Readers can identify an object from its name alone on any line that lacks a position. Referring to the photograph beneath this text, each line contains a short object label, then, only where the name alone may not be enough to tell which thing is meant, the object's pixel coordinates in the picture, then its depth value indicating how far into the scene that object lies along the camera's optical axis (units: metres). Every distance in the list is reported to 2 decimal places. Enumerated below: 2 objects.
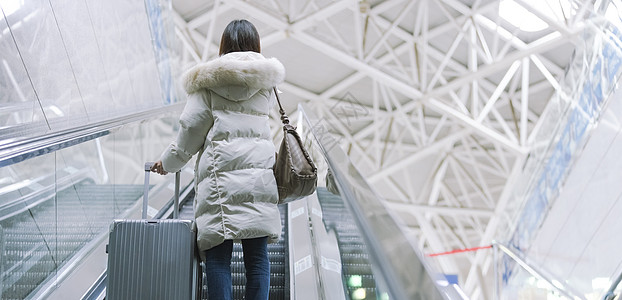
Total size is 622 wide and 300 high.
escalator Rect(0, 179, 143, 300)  3.41
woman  3.55
